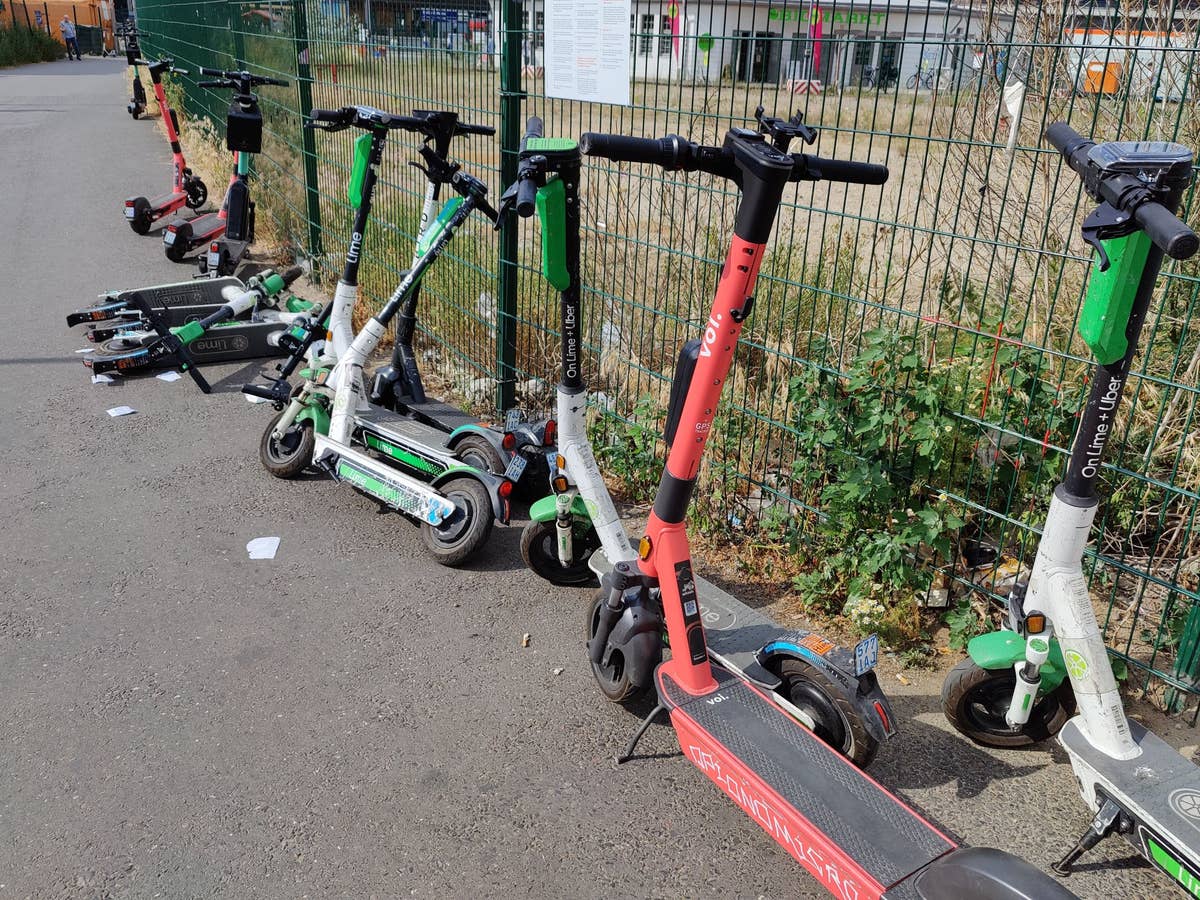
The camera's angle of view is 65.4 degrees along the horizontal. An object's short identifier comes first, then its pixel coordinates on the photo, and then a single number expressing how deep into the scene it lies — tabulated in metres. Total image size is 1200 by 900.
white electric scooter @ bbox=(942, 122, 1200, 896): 2.37
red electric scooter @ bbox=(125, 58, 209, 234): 10.08
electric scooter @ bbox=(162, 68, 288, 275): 7.59
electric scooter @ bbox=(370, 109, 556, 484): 4.39
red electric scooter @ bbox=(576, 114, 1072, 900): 2.43
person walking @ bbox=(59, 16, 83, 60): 42.44
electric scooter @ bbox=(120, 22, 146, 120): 10.74
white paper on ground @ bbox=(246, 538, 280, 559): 4.42
